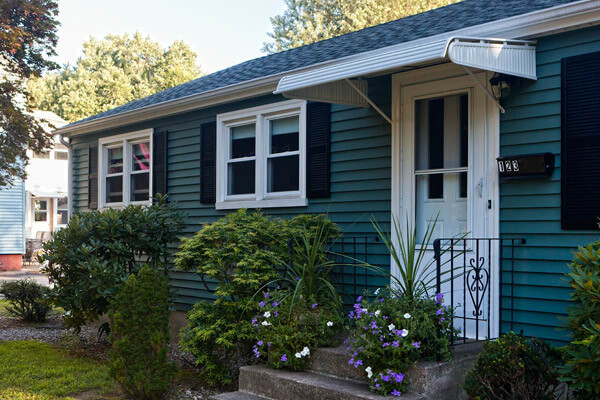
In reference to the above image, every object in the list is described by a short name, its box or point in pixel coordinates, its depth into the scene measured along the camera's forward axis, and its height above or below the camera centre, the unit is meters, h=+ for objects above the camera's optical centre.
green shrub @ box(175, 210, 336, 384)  5.35 -0.59
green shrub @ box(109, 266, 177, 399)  4.80 -1.09
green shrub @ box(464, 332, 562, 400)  3.81 -1.06
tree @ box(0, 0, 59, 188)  9.77 +2.66
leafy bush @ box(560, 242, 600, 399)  3.32 -0.68
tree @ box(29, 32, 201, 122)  32.81 +8.42
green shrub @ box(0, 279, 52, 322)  9.39 -1.44
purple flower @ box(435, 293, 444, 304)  4.29 -0.63
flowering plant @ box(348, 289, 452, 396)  3.99 -0.89
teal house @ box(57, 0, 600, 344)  4.44 +0.66
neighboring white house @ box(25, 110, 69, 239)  22.20 +0.81
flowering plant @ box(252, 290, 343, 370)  4.76 -0.99
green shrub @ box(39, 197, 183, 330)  6.87 -0.54
